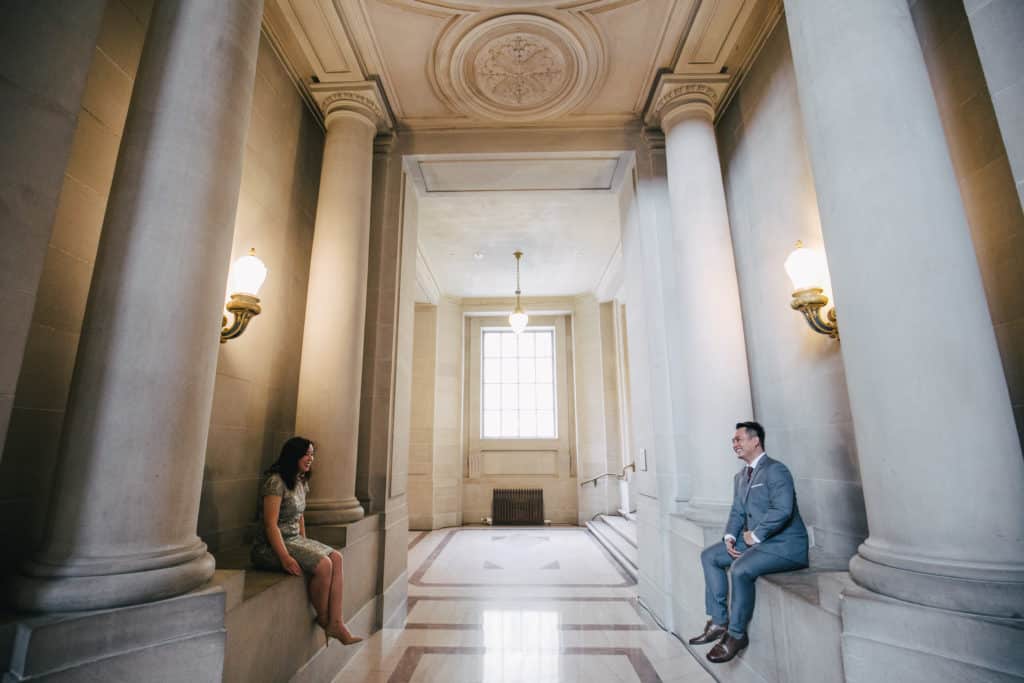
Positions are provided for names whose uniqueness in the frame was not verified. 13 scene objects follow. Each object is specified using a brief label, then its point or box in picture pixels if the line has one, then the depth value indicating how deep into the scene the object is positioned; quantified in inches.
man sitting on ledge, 102.9
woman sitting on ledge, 112.2
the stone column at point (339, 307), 151.9
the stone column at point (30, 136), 63.7
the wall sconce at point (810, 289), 123.0
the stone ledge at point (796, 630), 79.3
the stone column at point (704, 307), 147.9
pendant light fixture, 365.1
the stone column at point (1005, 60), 63.5
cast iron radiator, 426.9
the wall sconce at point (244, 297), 124.2
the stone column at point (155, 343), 69.6
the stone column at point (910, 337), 63.6
